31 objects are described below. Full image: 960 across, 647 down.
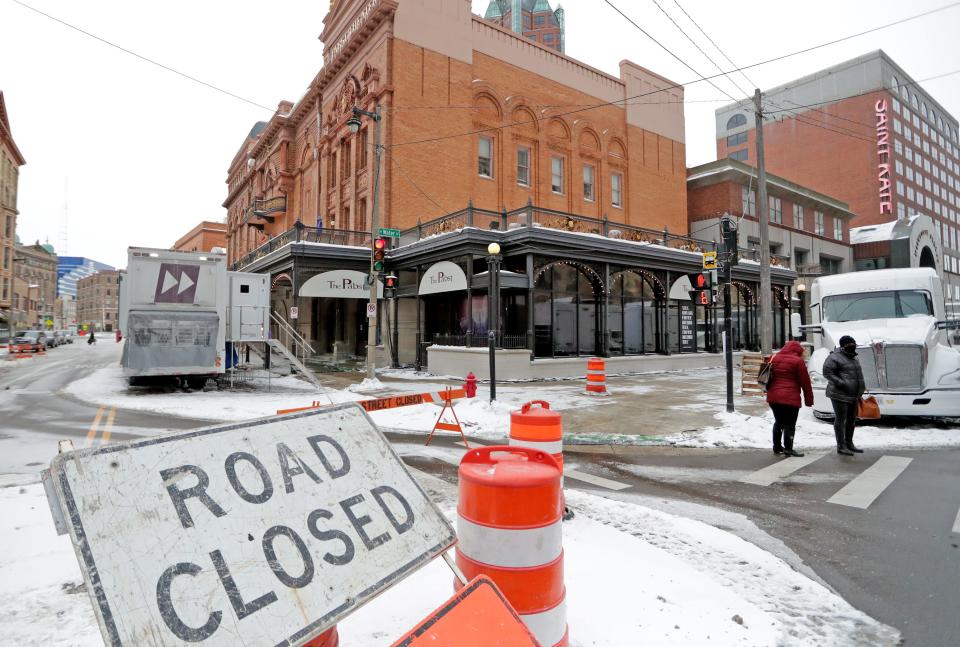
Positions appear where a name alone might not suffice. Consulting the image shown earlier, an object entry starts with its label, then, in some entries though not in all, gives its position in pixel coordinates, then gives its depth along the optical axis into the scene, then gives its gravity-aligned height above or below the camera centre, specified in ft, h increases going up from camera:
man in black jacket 25.13 -2.62
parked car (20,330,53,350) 128.55 +1.36
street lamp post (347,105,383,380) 50.65 +10.42
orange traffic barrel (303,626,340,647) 7.46 -4.44
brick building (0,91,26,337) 189.26 +48.40
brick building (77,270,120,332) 409.28 +33.70
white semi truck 29.94 +0.34
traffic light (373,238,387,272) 47.57 +8.43
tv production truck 45.29 +2.56
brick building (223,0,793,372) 67.92 +28.73
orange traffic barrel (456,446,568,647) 8.27 -3.34
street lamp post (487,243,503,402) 38.19 +3.59
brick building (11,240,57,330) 236.22 +30.51
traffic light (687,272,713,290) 38.68 +4.47
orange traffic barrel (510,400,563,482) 14.90 -2.71
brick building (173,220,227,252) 214.28 +45.12
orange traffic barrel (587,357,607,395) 47.60 -3.58
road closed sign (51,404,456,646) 5.77 -2.55
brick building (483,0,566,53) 286.05 +183.29
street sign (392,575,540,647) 6.41 -3.71
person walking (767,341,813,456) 24.70 -2.43
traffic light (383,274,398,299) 48.67 +5.64
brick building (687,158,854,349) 103.86 +29.77
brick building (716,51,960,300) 185.16 +78.62
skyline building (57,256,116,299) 572.51 +79.35
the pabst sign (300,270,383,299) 71.77 +7.95
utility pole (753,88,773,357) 56.08 +9.15
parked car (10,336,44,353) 108.53 -0.84
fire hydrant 34.37 -3.18
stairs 49.21 -1.36
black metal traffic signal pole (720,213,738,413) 35.36 +5.36
